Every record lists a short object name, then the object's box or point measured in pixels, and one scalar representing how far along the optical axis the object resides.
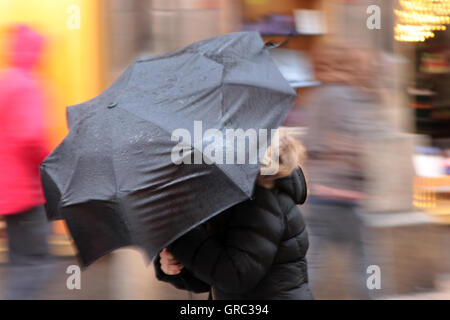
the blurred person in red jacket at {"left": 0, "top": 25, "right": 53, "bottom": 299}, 8.16
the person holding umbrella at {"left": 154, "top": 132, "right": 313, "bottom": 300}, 5.19
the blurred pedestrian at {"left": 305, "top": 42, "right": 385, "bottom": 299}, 7.62
